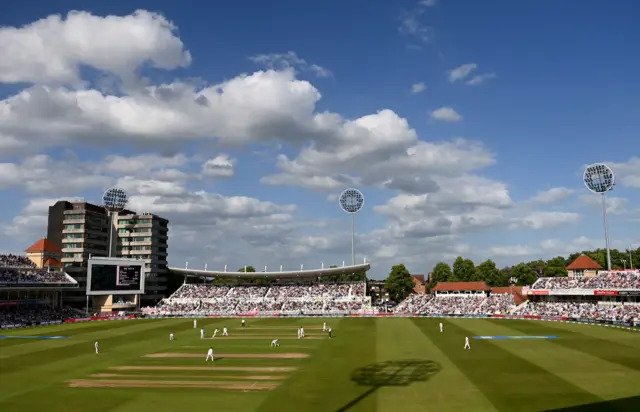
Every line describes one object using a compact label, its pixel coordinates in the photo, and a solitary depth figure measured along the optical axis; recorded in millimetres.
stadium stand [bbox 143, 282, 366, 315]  89250
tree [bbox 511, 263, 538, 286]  114438
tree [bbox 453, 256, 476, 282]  118875
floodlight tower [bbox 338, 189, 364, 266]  99688
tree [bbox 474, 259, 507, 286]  119250
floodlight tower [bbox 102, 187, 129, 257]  104562
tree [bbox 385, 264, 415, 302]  119188
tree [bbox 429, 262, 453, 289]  125781
